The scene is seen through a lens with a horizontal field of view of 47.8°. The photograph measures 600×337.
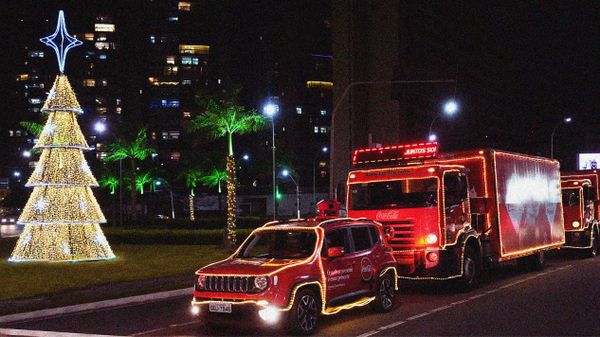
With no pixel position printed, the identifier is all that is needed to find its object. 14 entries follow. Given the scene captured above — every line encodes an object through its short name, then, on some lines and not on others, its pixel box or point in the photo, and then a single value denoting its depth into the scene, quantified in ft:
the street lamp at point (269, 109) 109.00
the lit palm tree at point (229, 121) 107.96
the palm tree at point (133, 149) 196.24
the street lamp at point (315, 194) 323.35
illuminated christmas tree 85.76
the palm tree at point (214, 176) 240.53
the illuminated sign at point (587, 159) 230.07
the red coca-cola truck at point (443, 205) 50.11
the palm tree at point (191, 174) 242.78
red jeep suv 33.53
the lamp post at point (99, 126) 147.45
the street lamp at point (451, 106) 100.74
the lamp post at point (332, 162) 84.79
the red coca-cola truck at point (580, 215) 83.66
